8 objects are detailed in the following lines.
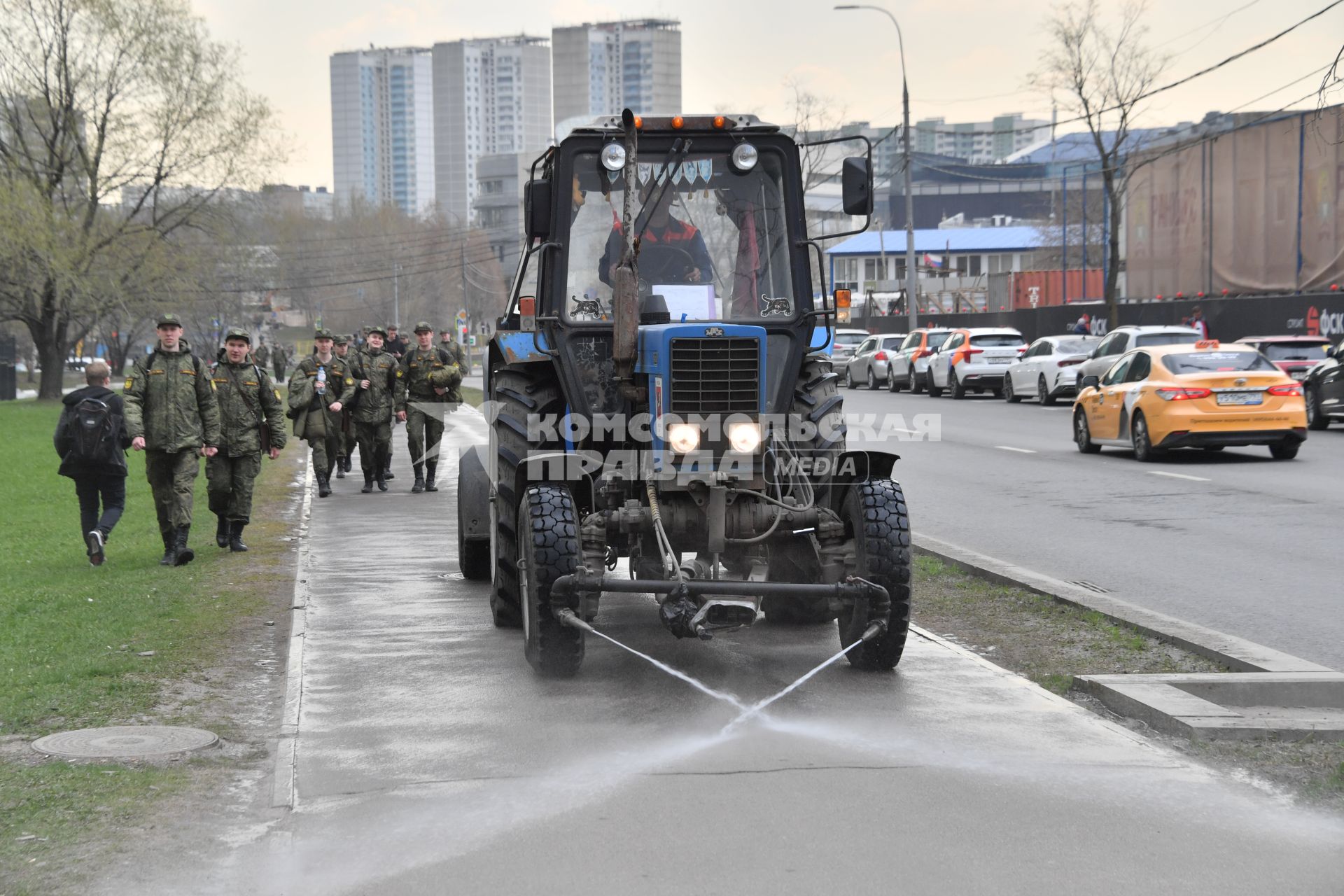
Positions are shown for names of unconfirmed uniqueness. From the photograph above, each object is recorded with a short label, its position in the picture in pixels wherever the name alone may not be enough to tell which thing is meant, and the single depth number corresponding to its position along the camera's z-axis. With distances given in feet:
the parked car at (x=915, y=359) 138.00
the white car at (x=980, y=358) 125.08
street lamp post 151.94
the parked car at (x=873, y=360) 150.20
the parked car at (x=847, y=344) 167.94
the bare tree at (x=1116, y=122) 132.87
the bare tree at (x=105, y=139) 145.18
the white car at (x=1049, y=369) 110.42
